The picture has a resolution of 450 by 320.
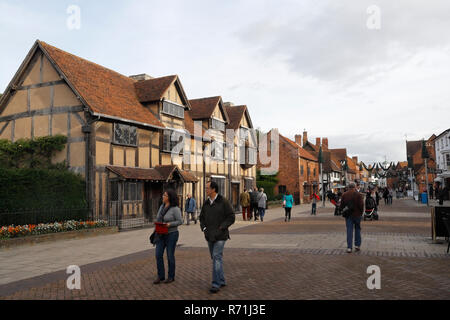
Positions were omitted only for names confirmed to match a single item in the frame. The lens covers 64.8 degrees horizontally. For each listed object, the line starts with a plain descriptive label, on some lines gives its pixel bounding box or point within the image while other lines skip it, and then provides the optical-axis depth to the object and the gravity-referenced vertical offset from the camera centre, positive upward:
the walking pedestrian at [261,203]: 20.02 -1.09
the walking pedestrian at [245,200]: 19.98 -0.92
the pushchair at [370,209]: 17.75 -1.40
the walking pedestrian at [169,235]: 6.52 -0.92
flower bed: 11.81 -1.47
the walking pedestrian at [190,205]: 18.14 -1.01
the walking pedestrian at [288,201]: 18.88 -0.94
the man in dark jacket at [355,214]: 9.37 -0.85
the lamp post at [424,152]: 33.33 +2.70
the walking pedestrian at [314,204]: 23.44 -1.43
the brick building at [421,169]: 58.22 +1.99
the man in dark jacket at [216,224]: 5.94 -0.68
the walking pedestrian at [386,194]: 34.19 -1.22
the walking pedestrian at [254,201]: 20.38 -0.98
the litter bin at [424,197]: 32.51 -1.53
